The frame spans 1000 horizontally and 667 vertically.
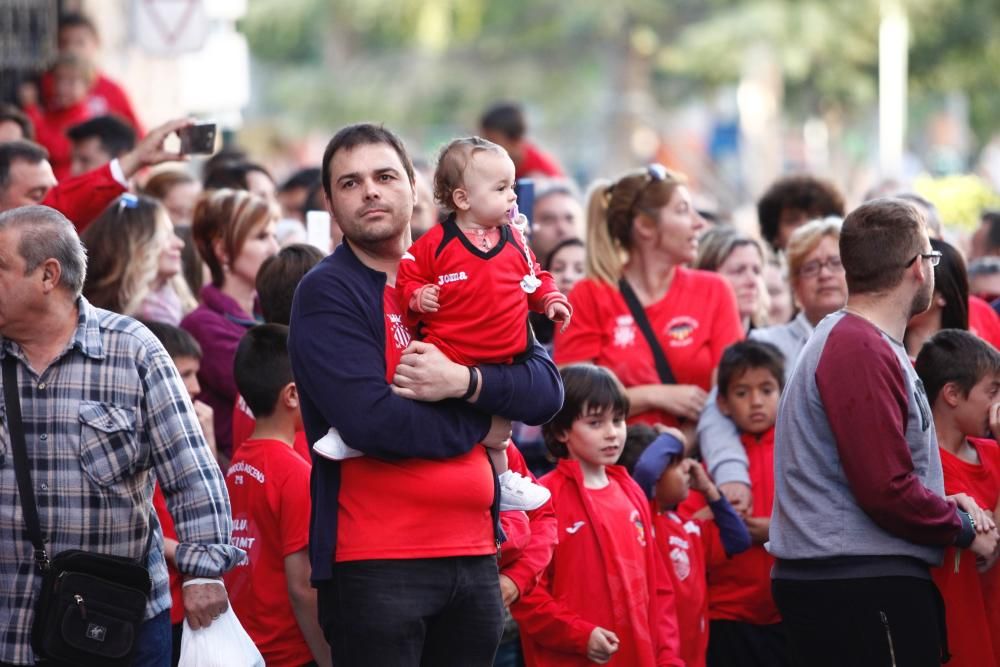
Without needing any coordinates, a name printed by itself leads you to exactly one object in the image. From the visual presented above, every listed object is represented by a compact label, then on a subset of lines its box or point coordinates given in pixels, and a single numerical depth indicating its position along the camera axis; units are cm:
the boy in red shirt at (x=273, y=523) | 1159
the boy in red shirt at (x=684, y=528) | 1380
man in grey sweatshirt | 1120
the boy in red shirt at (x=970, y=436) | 1253
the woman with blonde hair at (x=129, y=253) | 1462
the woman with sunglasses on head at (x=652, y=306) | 1502
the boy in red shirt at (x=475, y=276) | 993
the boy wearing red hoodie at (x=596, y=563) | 1273
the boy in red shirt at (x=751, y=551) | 1428
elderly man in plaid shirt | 1027
